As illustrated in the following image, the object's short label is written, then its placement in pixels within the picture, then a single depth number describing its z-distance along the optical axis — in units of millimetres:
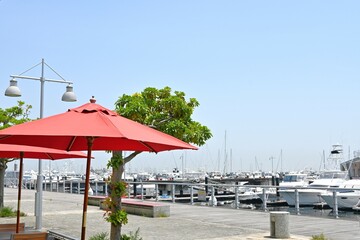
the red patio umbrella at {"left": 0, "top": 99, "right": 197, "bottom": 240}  6391
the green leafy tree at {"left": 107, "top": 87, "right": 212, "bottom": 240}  10523
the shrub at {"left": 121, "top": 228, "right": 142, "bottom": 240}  9066
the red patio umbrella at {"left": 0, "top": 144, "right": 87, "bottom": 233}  10062
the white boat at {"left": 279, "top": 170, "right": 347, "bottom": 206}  44688
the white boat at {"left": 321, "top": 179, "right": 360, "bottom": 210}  36781
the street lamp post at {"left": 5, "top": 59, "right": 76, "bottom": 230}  13938
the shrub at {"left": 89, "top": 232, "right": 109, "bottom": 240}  10320
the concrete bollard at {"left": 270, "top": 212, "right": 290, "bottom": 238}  12648
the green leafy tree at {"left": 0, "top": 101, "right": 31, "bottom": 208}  18716
